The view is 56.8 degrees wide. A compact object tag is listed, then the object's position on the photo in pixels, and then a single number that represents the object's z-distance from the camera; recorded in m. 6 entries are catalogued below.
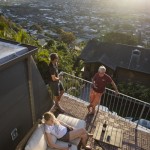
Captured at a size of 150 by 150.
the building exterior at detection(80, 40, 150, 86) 14.96
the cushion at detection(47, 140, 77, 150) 3.27
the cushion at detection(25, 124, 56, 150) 2.94
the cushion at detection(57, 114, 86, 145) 3.74
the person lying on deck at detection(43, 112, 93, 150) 3.17
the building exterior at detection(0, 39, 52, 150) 2.93
